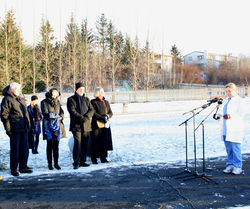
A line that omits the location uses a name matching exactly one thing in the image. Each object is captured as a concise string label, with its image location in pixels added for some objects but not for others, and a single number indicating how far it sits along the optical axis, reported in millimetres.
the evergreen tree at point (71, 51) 38075
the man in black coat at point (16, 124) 6172
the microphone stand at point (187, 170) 5875
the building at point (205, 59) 73625
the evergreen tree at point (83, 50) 43500
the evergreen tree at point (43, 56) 37391
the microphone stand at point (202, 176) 5695
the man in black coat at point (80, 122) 6777
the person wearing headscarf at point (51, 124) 6684
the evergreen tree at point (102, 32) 57419
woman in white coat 6020
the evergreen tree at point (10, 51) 33084
